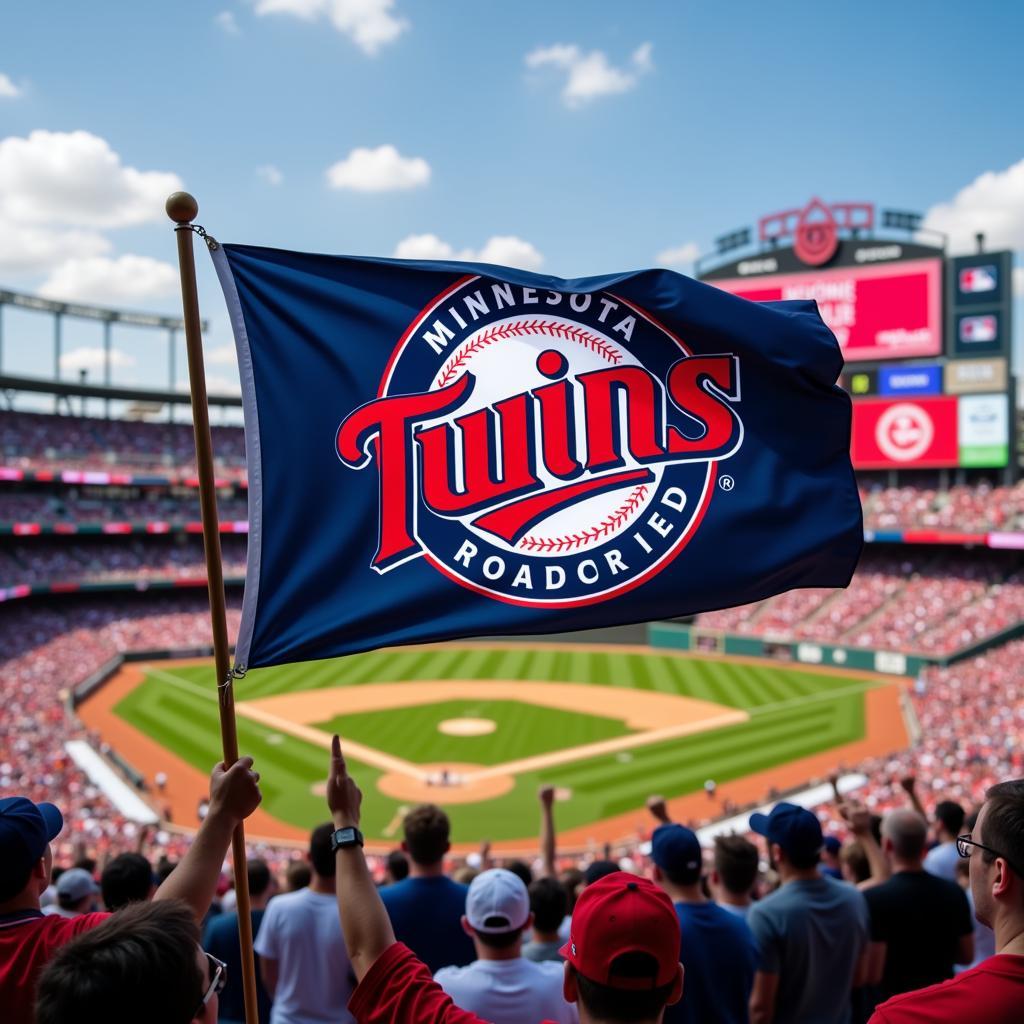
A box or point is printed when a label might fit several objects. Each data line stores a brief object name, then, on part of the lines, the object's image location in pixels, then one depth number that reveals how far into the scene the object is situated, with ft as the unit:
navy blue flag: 13.92
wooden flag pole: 9.75
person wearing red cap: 7.00
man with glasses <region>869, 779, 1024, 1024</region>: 7.63
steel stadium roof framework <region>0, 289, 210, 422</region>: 164.45
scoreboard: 131.85
